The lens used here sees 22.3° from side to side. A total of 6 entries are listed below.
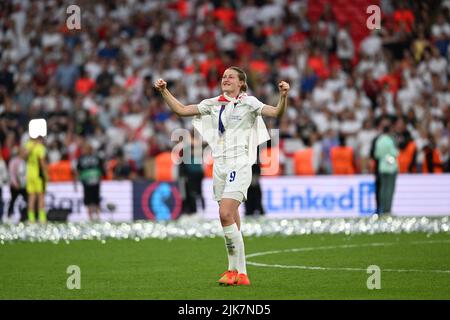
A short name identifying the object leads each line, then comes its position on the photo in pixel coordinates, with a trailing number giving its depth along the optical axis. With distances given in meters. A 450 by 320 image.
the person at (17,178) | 27.08
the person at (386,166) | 25.19
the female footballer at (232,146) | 13.21
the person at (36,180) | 25.55
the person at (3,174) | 28.67
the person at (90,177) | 27.42
